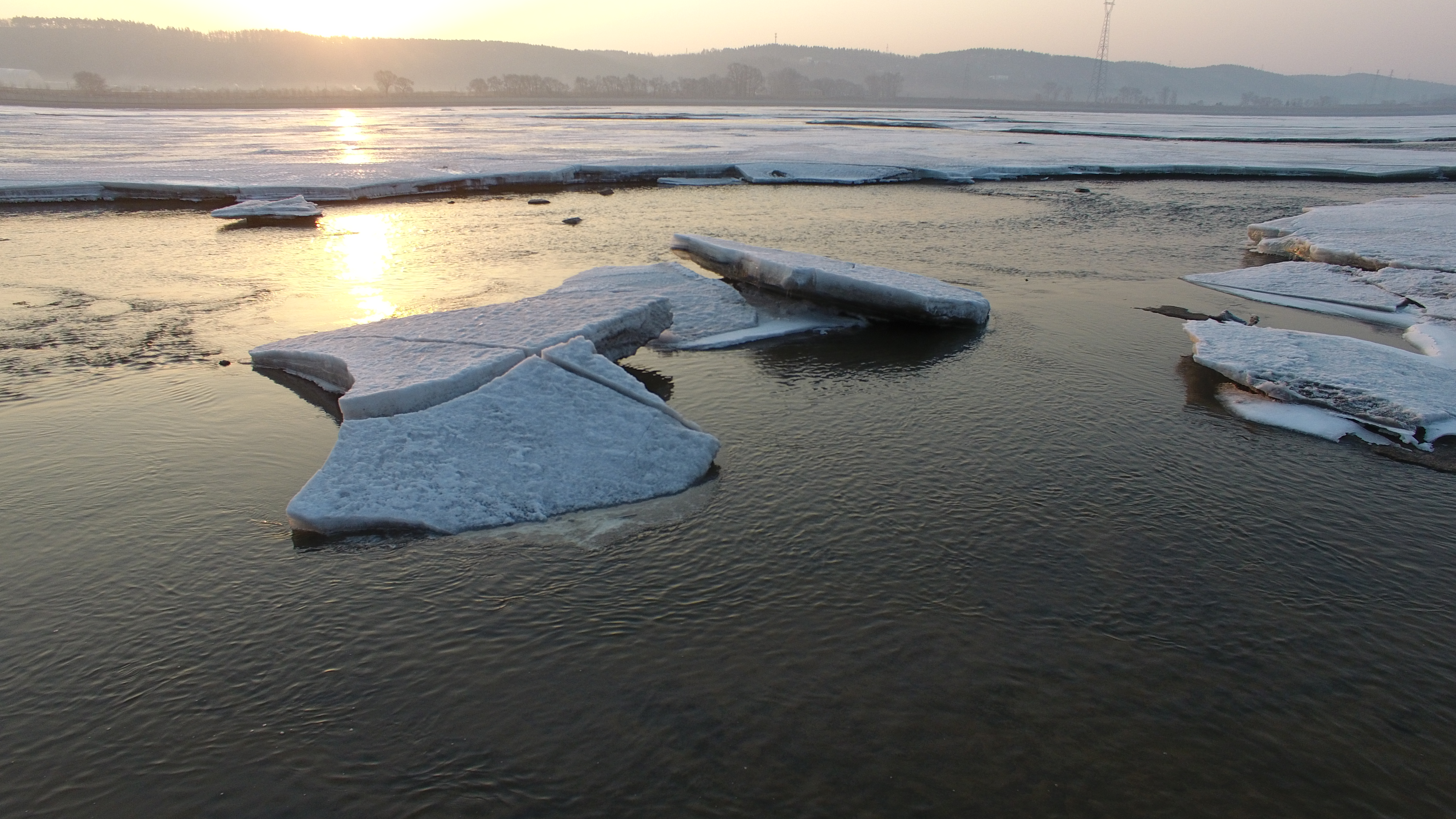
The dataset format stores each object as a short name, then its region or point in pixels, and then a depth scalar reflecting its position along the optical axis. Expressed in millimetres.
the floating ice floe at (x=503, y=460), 5320
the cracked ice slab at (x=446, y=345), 6309
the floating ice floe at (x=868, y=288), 9367
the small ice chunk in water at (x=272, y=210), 16344
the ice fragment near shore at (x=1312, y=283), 10703
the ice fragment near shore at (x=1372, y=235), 12148
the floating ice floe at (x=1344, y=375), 6859
